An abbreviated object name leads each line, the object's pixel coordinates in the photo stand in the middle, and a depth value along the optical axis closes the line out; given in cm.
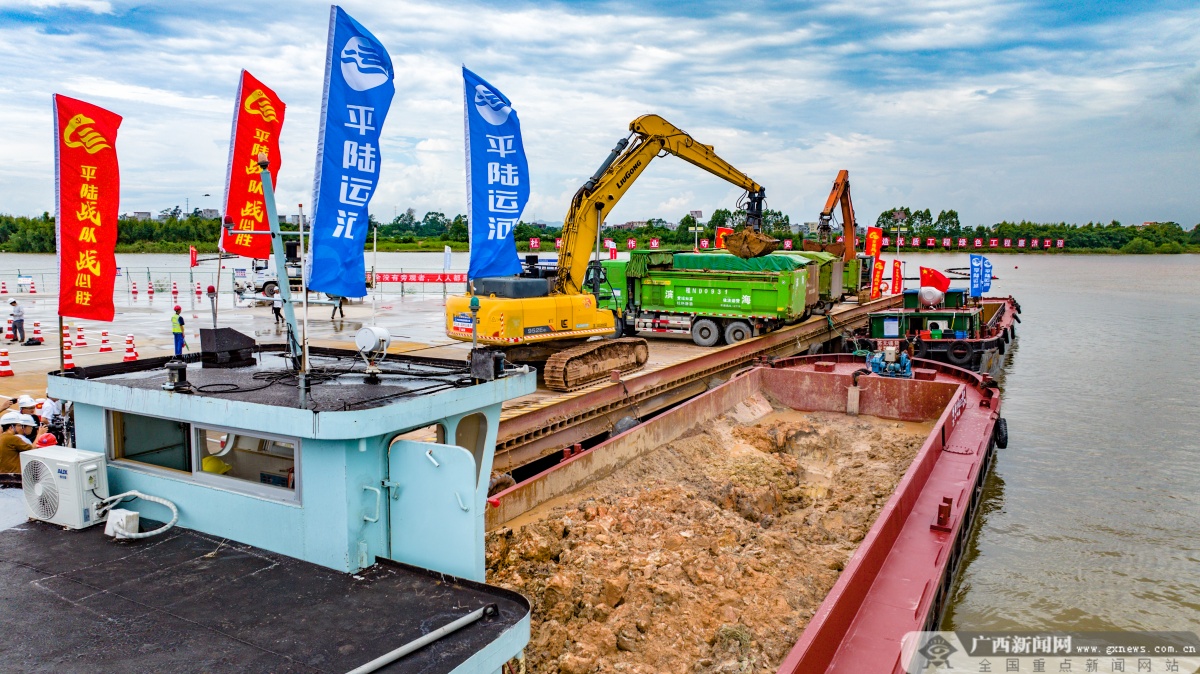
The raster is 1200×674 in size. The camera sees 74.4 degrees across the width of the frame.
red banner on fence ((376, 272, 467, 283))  3372
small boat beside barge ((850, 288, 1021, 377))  1986
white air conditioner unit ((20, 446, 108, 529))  502
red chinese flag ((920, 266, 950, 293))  2253
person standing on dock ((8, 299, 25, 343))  1753
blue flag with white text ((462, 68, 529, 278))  948
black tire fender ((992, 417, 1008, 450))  1234
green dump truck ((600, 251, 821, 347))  1842
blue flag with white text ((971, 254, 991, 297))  2539
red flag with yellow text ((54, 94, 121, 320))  844
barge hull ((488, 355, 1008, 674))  575
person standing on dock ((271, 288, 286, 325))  1993
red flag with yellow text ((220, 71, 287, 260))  949
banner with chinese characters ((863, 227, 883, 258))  3105
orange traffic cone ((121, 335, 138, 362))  1475
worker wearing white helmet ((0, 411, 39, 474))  692
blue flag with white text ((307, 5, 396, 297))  579
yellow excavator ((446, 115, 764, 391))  1213
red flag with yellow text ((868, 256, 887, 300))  3174
